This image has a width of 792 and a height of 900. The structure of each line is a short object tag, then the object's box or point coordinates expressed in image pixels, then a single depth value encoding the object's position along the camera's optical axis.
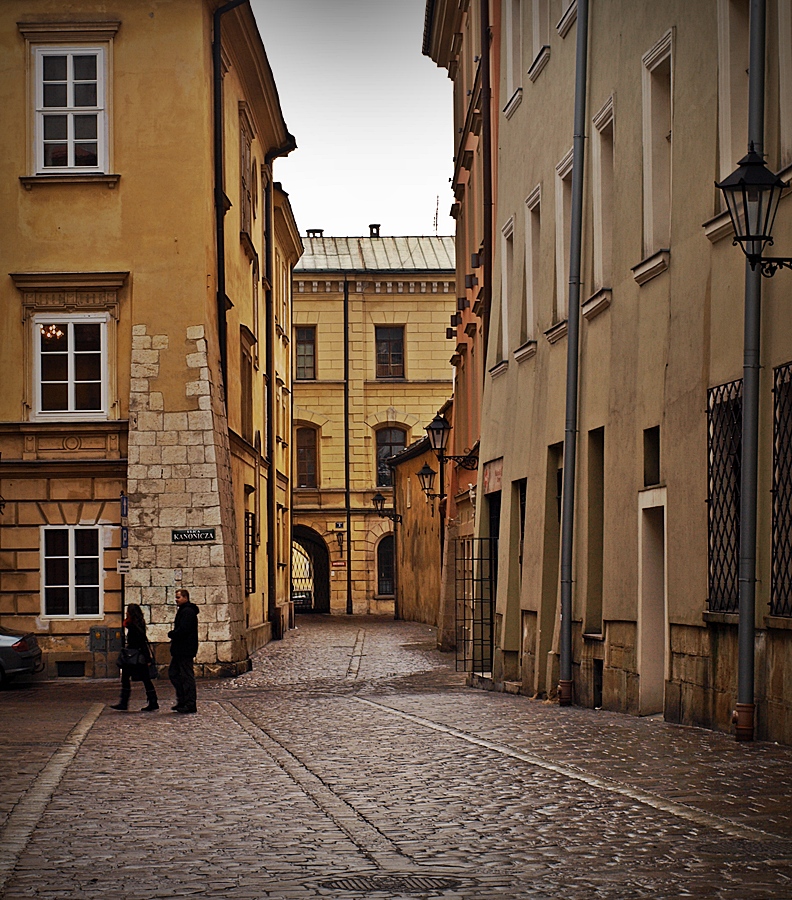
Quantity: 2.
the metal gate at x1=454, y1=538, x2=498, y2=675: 25.30
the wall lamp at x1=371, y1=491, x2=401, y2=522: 57.89
